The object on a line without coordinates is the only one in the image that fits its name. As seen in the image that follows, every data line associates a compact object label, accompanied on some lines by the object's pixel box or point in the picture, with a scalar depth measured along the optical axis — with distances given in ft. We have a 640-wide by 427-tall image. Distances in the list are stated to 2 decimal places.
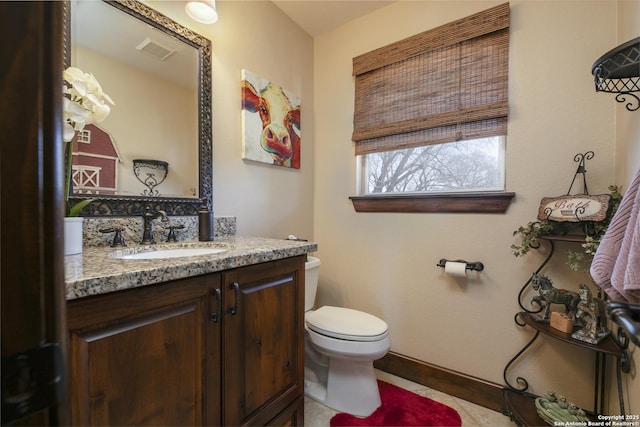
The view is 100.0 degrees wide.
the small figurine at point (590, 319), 3.77
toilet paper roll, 5.03
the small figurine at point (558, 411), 3.83
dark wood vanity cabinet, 2.08
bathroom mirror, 3.65
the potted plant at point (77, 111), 2.88
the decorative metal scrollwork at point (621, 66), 2.74
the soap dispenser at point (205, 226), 4.38
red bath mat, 4.53
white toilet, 4.50
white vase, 2.90
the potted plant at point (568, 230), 3.76
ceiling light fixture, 4.25
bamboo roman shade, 4.91
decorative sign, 3.77
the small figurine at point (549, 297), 4.07
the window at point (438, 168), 5.19
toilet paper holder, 5.08
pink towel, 2.17
